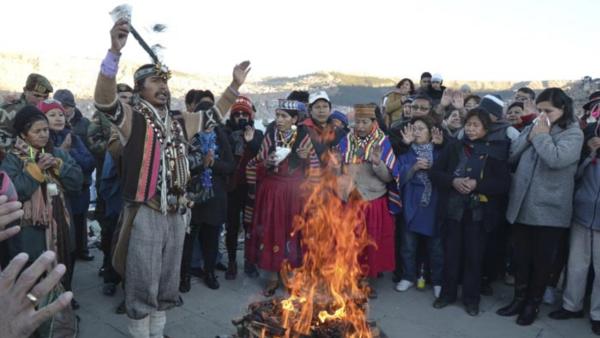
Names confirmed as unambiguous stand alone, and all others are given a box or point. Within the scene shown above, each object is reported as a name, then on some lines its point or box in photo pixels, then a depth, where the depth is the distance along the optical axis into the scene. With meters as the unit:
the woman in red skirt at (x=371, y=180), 5.75
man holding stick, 3.79
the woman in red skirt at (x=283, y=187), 5.69
